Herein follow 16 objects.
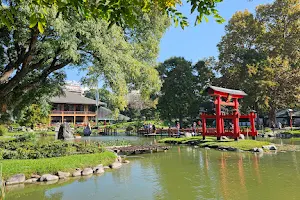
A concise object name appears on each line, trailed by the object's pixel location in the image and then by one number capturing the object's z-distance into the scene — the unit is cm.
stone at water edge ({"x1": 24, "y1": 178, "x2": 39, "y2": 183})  855
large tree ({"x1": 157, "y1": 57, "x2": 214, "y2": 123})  3697
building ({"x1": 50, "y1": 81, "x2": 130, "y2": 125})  4134
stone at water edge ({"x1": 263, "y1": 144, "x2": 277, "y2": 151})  1511
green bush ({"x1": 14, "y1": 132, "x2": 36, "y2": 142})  1501
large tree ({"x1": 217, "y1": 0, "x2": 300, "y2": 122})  3002
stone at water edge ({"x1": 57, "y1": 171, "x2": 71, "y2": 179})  910
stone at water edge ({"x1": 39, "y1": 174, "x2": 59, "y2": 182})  874
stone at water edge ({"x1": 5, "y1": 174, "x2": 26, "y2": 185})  827
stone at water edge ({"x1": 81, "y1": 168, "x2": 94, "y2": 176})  964
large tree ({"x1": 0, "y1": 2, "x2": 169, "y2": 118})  927
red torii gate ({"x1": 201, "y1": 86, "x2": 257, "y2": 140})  1745
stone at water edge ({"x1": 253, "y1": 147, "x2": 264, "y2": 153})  1446
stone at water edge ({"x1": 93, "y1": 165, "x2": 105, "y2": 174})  998
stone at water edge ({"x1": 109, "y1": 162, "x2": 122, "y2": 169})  1088
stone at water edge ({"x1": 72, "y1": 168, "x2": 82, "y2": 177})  945
